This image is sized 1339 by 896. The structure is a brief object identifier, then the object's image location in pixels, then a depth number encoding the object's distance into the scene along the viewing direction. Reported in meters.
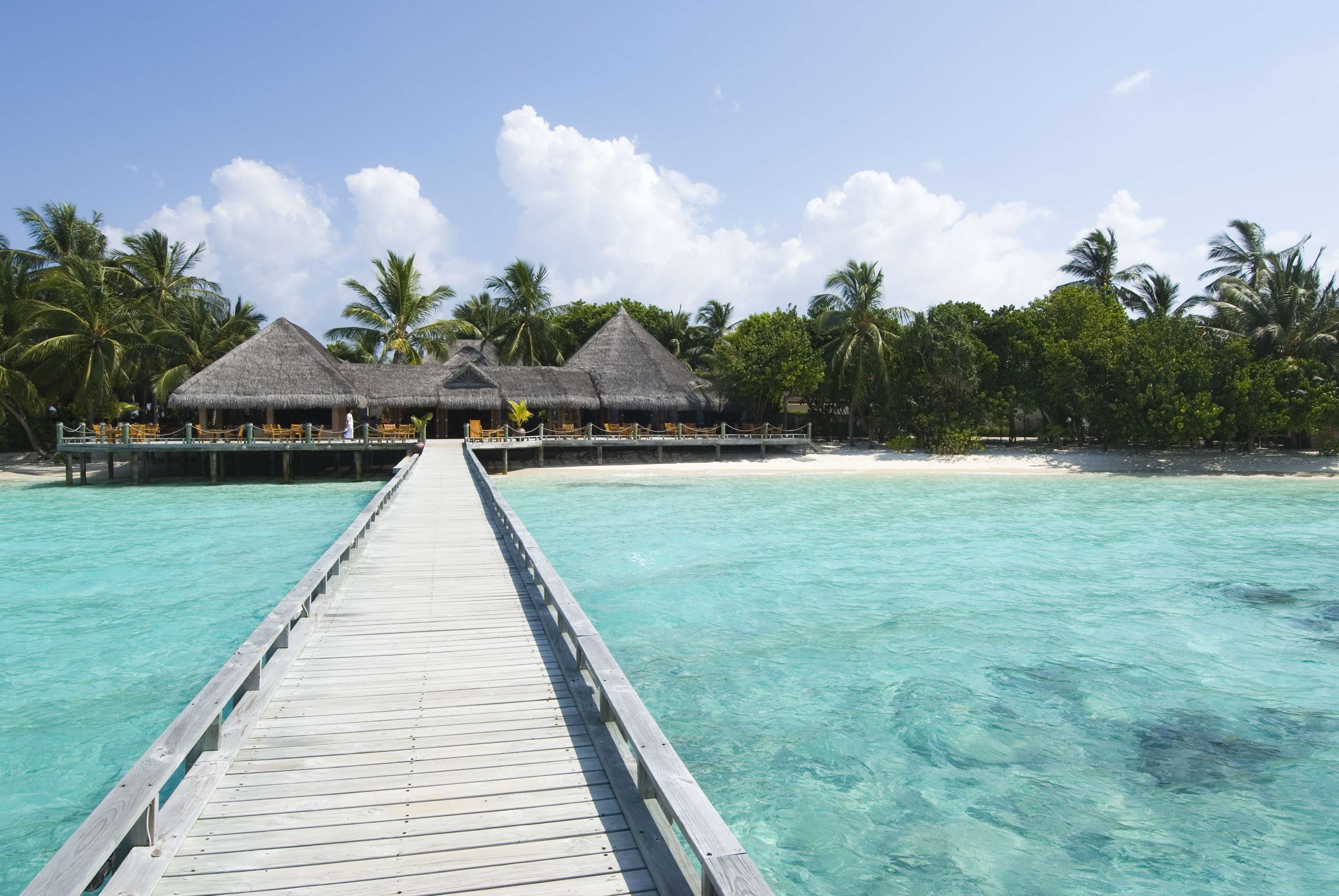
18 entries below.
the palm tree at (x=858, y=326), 29.78
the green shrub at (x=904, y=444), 29.61
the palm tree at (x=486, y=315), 35.22
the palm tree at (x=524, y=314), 34.06
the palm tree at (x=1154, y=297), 33.97
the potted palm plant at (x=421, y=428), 25.28
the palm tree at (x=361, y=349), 33.59
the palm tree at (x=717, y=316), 40.19
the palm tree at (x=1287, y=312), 26.41
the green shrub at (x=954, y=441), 28.61
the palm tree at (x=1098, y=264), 35.16
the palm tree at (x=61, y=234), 28.89
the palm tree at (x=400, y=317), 32.81
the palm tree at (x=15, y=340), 24.50
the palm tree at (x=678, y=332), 39.06
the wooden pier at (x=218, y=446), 22.55
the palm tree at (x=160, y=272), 29.72
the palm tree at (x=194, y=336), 27.84
